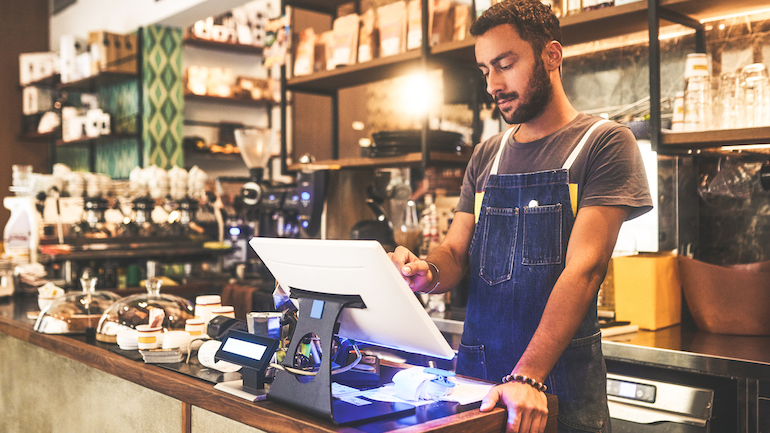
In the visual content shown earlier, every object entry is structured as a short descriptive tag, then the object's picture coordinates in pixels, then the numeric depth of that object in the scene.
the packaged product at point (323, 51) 3.47
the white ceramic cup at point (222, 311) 1.91
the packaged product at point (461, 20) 2.89
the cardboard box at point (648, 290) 2.26
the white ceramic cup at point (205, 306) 1.95
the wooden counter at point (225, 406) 1.11
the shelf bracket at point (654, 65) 2.15
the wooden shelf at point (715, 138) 1.99
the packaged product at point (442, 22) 2.92
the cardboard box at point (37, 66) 6.84
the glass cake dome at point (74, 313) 2.14
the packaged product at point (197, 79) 6.38
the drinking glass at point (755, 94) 2.04
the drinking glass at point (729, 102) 2.12
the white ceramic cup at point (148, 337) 1.74
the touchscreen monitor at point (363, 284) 1.05
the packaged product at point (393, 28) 3.07
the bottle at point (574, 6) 2.42
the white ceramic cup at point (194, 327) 1.81
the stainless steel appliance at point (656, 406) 1.83
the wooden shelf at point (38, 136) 6.98
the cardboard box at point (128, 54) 5.84
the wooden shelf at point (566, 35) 2.22
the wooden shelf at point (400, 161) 2.96
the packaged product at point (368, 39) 3.23
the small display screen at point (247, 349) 1.31
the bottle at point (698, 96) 2.16
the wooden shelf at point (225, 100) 6.46
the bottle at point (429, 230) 2.98
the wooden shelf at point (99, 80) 5.93
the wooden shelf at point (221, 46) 6.46
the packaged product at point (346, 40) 3.29
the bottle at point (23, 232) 3.54
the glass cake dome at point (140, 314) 1.97
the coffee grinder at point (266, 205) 3.38
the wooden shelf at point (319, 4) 3.62
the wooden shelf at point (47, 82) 6.87
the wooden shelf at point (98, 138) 5.97
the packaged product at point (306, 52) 3.55
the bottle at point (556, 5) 2.50
